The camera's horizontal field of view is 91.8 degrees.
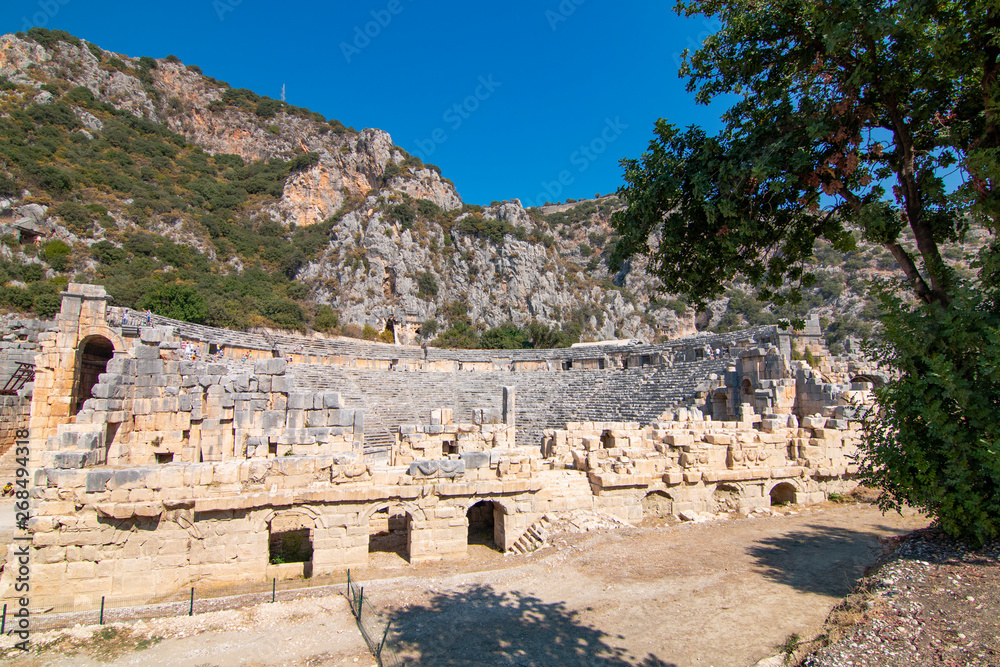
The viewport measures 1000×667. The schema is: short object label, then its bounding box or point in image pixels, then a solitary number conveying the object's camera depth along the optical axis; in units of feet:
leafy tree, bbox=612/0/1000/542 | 14.16
